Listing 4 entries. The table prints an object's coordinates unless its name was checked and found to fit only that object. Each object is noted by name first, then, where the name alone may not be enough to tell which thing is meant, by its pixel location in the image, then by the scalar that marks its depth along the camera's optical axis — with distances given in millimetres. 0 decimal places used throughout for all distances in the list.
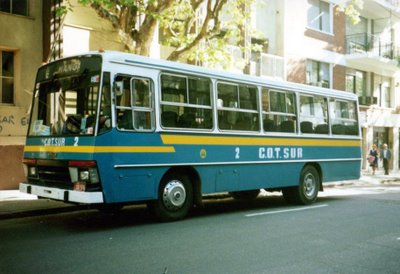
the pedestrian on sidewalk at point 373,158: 26284
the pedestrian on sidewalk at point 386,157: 26453
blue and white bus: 8008
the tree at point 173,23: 13125
